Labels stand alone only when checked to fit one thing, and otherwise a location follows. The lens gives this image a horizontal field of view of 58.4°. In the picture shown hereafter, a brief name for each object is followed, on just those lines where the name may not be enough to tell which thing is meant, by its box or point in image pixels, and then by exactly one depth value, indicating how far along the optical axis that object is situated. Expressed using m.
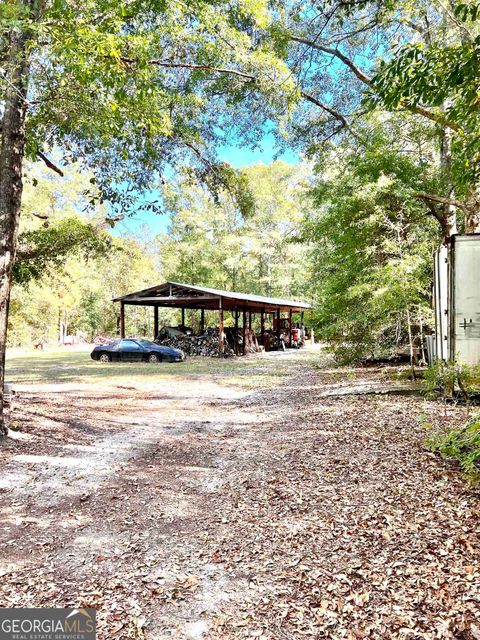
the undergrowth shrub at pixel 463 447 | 3.66
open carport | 18.59
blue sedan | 17.66
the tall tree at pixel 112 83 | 4.38
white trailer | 6.26
